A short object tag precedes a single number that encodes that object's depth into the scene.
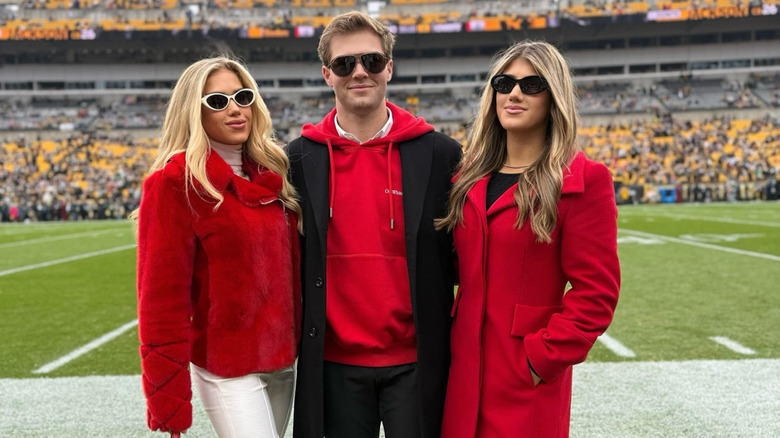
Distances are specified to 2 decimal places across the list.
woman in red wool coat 2.09
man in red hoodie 2.31
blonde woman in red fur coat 2.16
